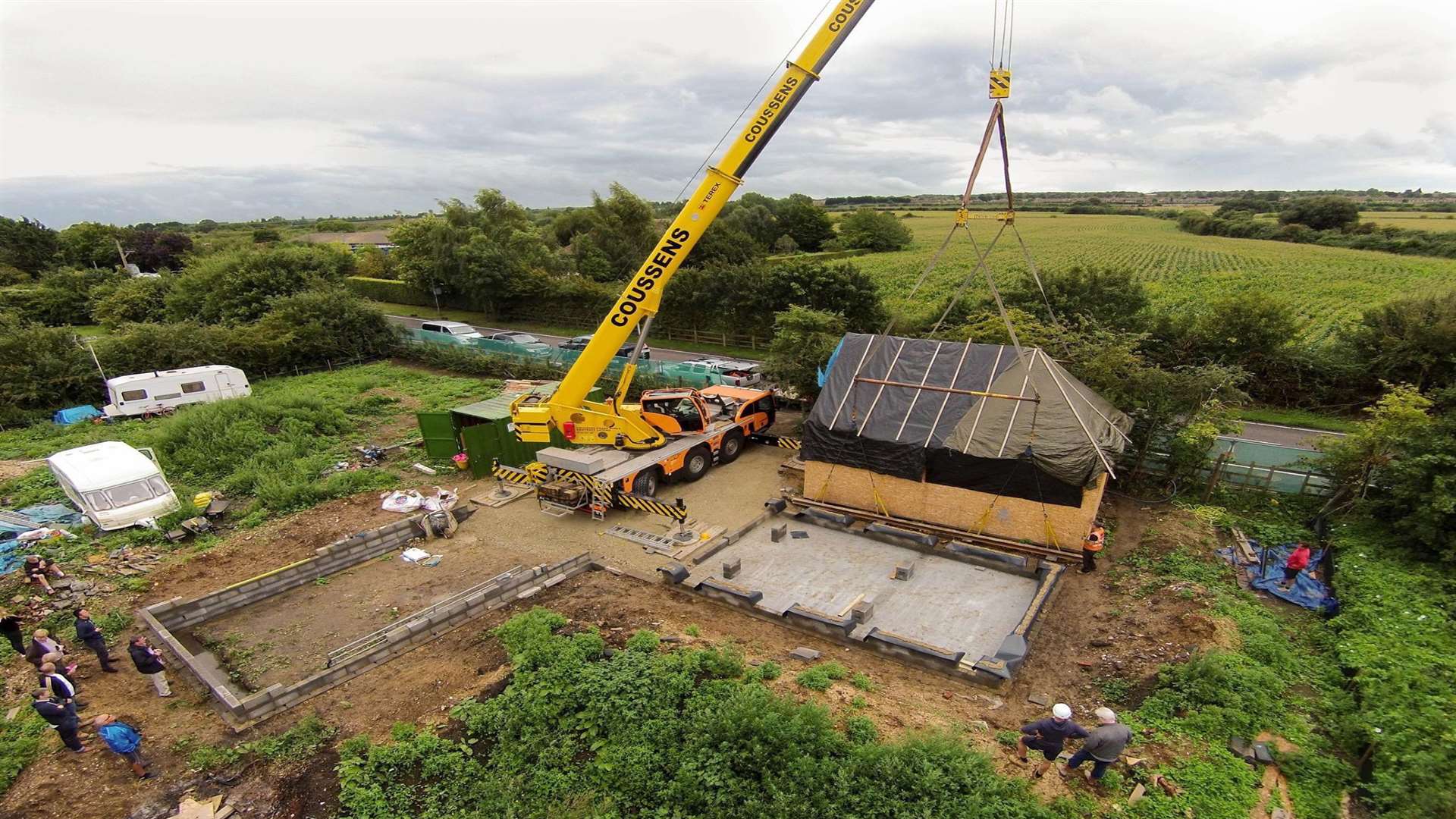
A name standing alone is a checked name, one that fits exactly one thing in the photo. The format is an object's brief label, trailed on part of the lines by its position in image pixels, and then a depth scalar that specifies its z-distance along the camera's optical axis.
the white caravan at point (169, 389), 22.09
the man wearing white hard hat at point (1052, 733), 6.67
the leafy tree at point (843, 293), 27.41
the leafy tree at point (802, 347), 19.59
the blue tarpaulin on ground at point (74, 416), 22.38
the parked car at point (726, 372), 23.66
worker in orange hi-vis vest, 11.41
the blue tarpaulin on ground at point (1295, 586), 10.27
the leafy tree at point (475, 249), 40.16
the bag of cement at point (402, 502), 14.85
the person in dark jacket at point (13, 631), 9.34
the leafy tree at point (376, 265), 55.84
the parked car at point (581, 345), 28.84
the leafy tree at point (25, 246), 54.16
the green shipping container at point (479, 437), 16.39
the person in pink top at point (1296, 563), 10.46
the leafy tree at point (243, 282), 32.09
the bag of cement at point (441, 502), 14.77
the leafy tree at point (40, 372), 22.45
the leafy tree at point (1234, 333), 20.33
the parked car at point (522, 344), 28.27
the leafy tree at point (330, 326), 28.72
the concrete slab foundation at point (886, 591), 9.30
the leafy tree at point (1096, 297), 21.84
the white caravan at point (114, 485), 13.49
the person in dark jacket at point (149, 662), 8.62
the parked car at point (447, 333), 31.02
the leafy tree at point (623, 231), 47.03
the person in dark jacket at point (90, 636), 9.12
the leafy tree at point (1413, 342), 17.28
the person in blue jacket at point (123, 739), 7.20
